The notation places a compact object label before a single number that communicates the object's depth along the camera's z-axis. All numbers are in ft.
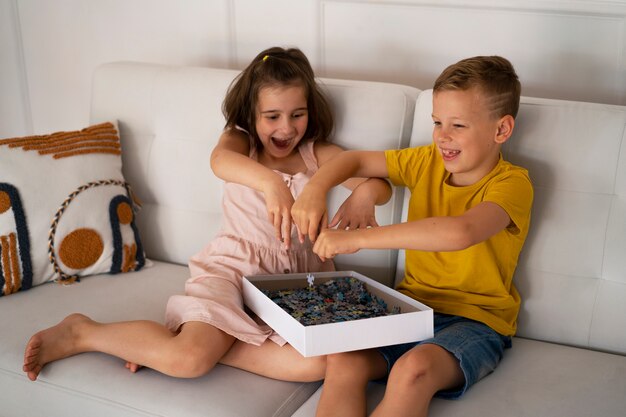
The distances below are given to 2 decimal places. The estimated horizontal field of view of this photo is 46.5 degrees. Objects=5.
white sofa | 5.01
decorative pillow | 6.45
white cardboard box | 4.76
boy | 4.87
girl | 5.30
